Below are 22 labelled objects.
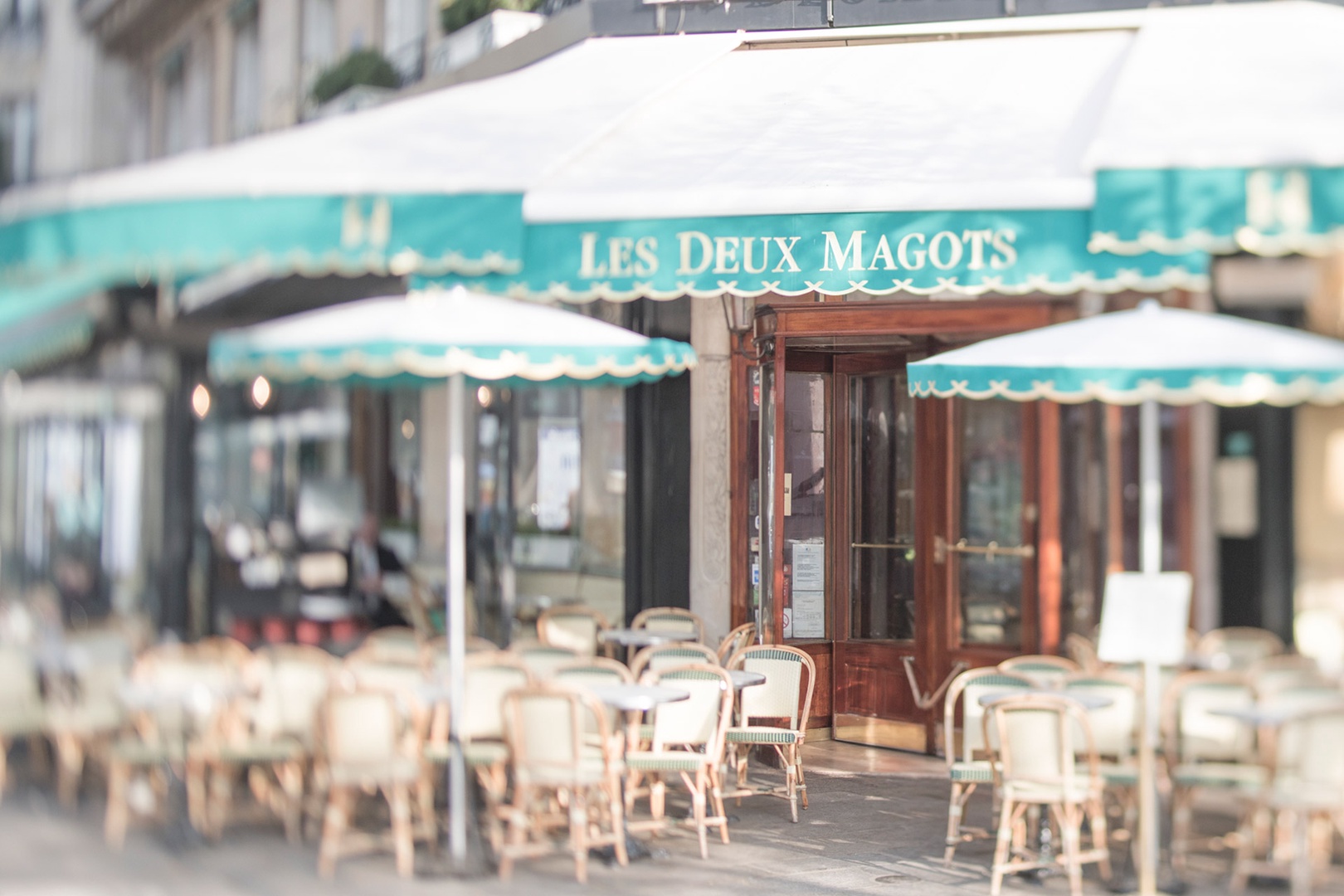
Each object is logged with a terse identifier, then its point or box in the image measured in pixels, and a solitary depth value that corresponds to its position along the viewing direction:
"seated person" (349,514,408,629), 10.94
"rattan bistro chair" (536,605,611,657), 10.12
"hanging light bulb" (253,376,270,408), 10.99
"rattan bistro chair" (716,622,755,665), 8.91
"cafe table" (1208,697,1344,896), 6.02
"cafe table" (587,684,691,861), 6.64
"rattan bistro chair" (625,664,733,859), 7.04
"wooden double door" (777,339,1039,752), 9.60
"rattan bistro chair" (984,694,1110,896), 6.14
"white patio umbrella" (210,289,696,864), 5.86
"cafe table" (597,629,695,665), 9.52
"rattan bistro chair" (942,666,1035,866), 6.85
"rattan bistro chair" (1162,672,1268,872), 6.64
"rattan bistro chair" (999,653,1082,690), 7.39
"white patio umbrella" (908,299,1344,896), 5.34
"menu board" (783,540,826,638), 10.54
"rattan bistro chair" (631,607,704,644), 9.93
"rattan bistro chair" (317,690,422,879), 6.43
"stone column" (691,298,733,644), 10.11
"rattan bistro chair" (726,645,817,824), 7.92
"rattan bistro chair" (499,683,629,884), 6.41
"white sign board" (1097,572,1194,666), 5.58
